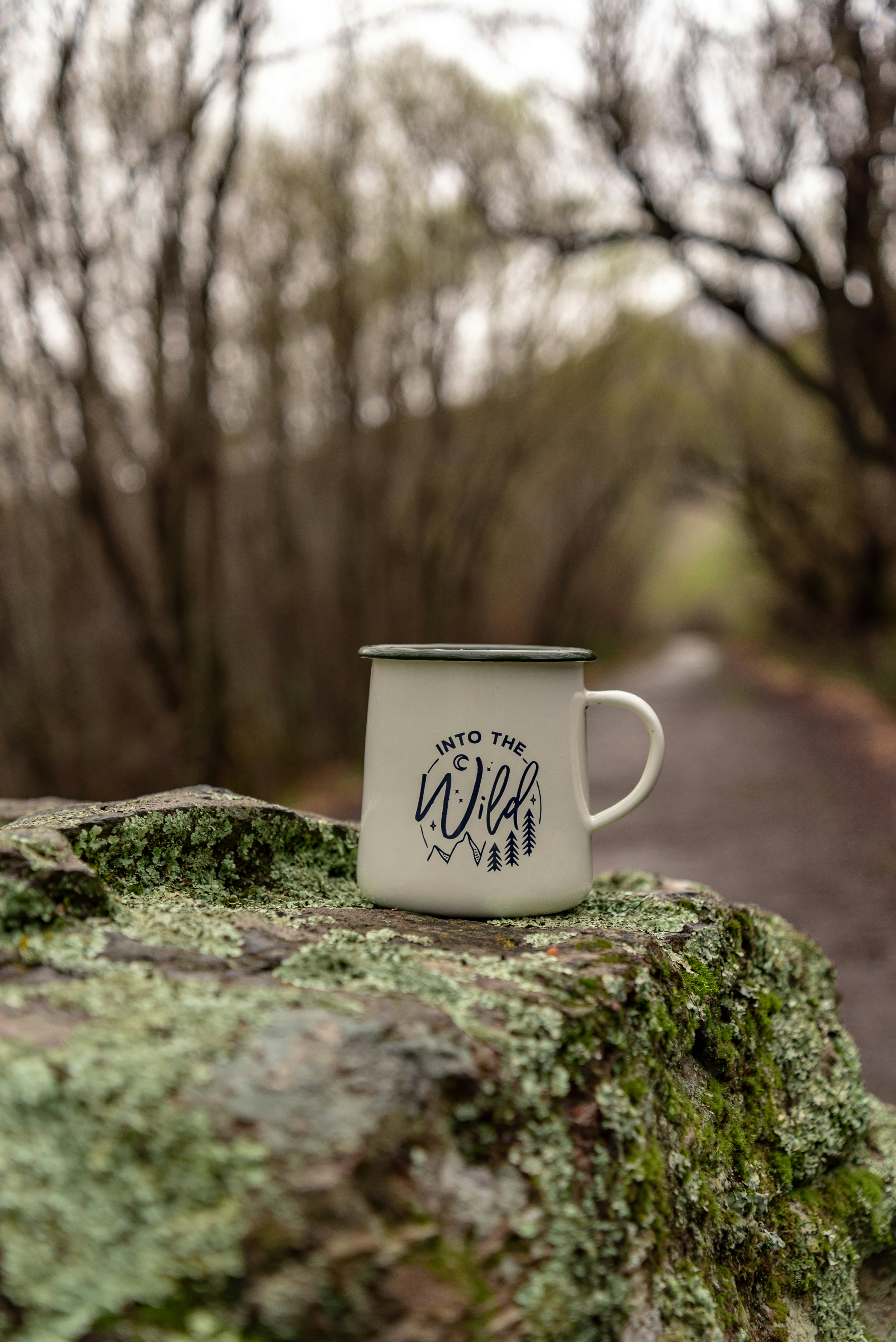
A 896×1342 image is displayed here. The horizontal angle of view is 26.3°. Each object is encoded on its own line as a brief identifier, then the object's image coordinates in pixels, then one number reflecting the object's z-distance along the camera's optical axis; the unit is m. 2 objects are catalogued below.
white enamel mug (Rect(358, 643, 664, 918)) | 0.66
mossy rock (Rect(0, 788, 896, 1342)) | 0.53
